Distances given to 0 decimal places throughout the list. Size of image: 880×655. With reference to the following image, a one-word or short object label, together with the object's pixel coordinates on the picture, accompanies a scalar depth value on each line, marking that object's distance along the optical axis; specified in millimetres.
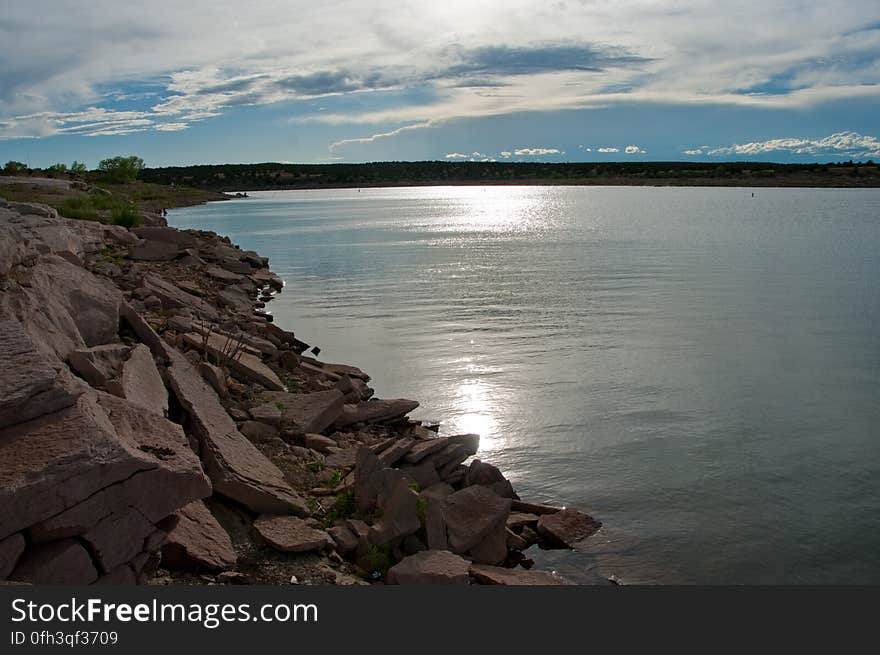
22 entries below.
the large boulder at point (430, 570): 6680
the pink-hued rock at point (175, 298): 15258
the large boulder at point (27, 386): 5535
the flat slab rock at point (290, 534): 6812
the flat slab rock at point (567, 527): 8336
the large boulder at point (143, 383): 7633
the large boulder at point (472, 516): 7559
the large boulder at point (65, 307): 7738
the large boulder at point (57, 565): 5059
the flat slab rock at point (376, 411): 11047
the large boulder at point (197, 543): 6113
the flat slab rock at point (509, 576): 6996
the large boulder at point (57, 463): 5020
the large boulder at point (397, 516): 7230
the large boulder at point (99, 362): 7605
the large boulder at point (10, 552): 4969
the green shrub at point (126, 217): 27703
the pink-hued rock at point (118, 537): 5344
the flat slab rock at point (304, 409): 9814
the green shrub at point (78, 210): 25683
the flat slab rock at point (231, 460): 7328
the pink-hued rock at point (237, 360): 11477
